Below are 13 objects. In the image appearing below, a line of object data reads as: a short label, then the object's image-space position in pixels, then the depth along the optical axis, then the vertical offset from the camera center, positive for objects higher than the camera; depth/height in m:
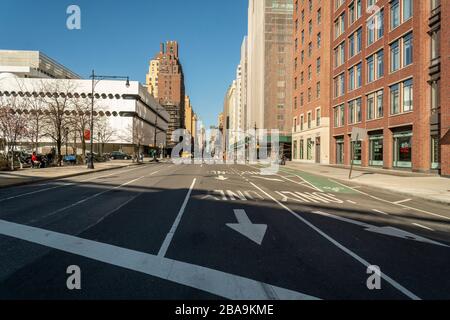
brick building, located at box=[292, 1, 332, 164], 47.94 +10.63
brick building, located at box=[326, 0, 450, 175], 26.05 +6.19
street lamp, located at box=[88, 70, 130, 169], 32.28 -0.61
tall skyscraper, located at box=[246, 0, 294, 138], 84.60 +21.83
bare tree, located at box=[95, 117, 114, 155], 76.28 +6.67
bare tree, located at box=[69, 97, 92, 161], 47.70 +4.96
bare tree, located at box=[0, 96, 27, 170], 31.69 +3.24
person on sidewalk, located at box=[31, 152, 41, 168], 32.39 -0.74
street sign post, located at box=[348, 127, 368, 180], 22.77 +1.24
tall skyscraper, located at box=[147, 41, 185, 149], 194.38 +27.46
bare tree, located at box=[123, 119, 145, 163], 88.93 +5.99
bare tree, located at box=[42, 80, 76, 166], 36.33 +3.96
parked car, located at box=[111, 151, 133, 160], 72.56 -0.46
